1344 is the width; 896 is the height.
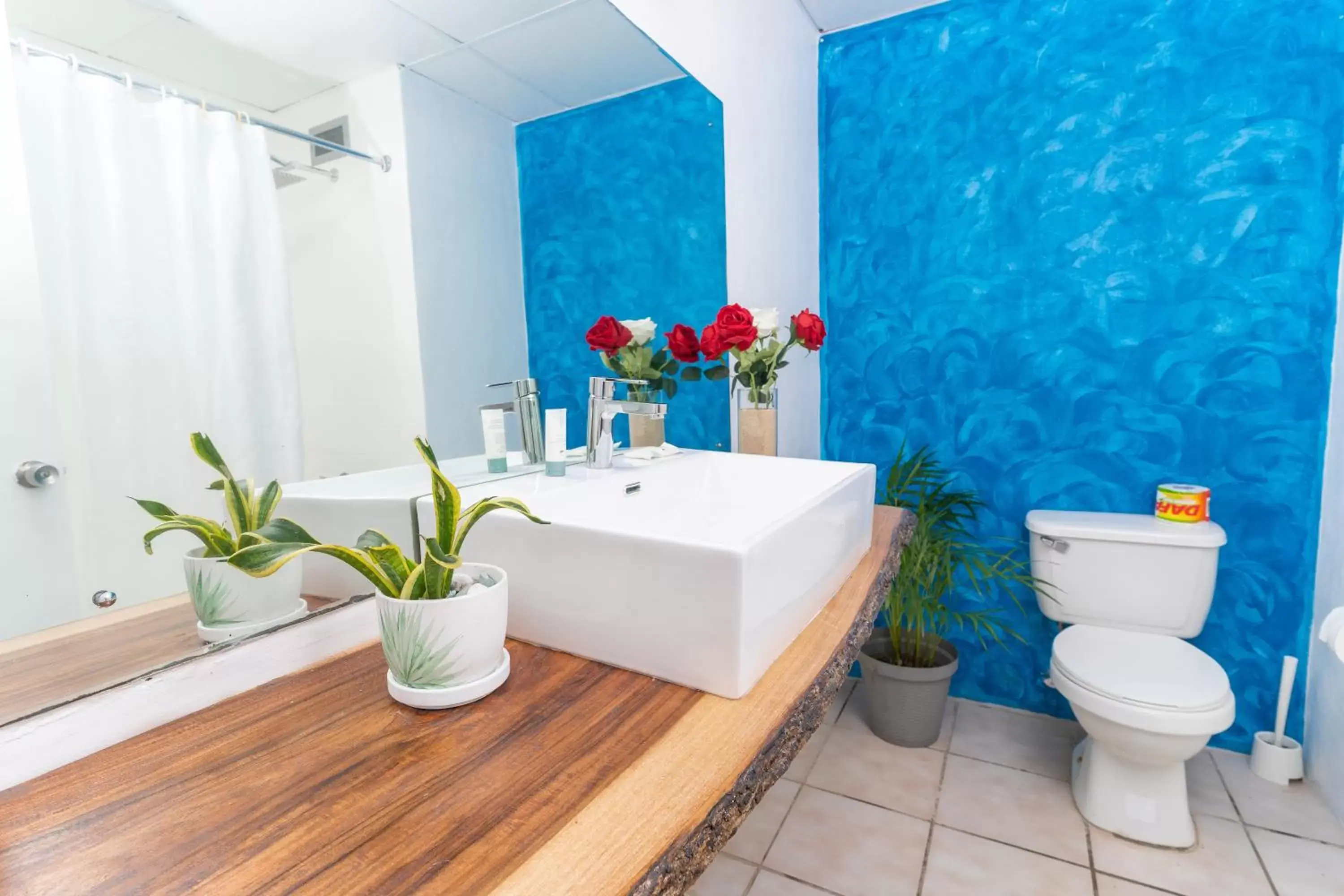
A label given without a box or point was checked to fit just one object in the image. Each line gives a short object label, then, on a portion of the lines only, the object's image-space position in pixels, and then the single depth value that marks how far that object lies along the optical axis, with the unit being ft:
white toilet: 5.00
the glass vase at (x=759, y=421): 5.14
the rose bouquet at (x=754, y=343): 4.60
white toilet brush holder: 5.99
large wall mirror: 2.02
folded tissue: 4.60
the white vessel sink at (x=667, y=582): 2.29
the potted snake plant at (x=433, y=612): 2.19
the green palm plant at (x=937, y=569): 6.52
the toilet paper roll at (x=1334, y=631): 3.92
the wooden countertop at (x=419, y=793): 1.52
